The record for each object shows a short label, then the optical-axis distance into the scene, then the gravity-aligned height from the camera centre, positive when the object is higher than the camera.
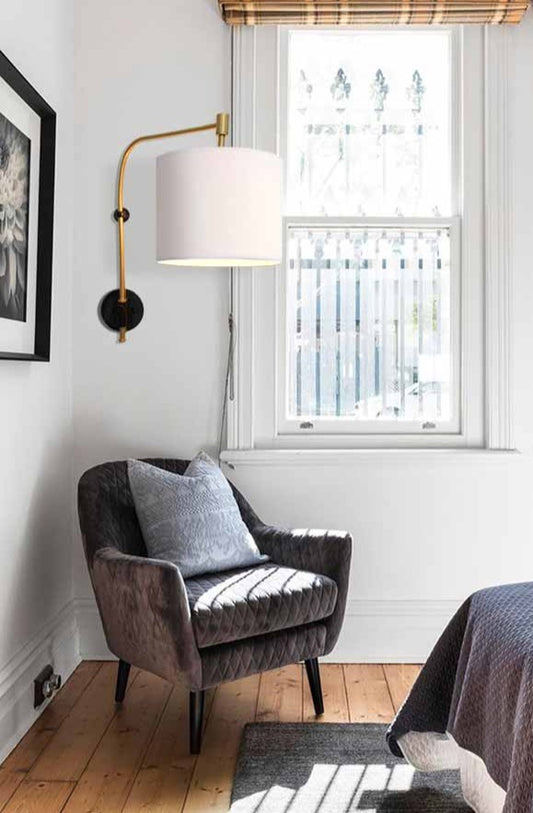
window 3.70 +0.72
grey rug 2.40 -0.97
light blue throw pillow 2.98 -0.33
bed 1.82 -0.64
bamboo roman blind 3.50 +1.52
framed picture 2.67 +0.61
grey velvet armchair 2.62 -0.54
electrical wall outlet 3.01 -0.87
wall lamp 2.84 +0.65
